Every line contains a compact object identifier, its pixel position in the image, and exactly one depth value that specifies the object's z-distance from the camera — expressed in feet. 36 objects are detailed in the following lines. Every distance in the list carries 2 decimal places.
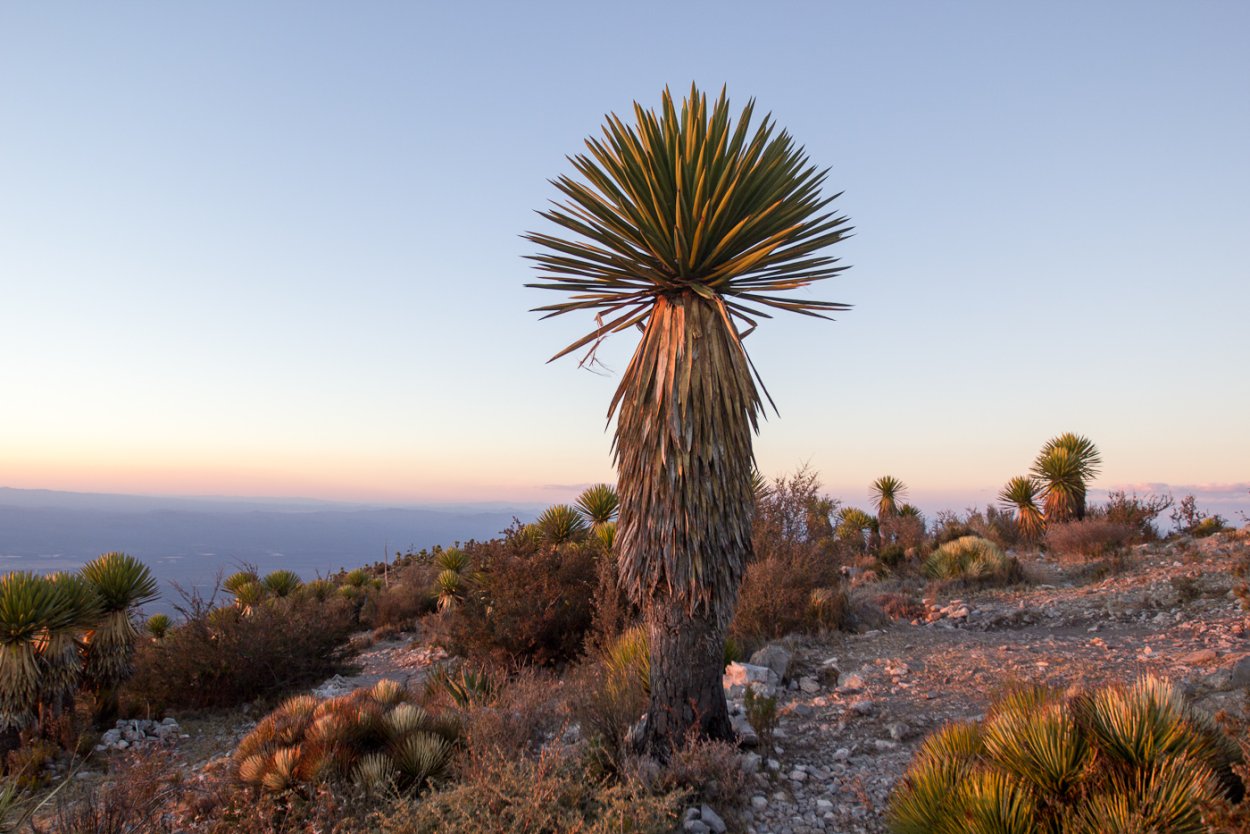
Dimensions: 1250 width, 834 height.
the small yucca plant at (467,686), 24.21
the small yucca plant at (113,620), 31.63
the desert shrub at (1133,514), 55.88
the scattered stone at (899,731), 19.54
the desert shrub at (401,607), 57.72
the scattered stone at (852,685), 24.20
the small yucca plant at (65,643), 28.53
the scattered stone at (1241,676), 19.06
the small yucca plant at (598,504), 48.03
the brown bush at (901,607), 38.01
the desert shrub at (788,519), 40.09
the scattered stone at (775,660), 26.40
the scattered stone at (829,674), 25.90
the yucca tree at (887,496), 80.02
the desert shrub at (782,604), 33.99
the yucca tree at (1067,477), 61.36
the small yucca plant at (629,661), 20.57
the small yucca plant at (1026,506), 62.90
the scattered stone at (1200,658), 24.27
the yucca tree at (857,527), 71.10
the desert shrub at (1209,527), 54.03
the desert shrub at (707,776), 15.94
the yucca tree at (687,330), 17.79
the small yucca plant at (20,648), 27.09
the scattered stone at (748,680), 23.94
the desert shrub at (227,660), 33.19
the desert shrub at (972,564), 45.73
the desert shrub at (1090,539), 50.72
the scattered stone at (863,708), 21.75
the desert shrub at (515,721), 17.20
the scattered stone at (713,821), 15.02
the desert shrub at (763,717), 19.82
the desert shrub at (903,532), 66.72
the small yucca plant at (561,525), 46.65
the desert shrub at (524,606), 32.99
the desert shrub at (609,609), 28.22
